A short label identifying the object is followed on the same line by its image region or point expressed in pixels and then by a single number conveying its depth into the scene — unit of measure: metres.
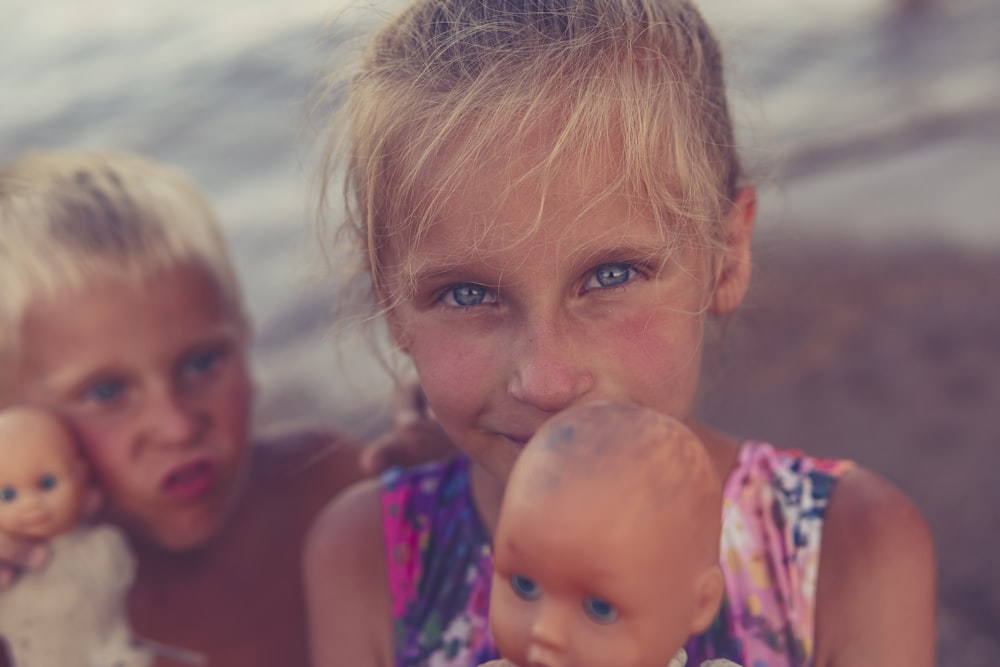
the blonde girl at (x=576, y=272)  0.44
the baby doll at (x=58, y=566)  0.55
